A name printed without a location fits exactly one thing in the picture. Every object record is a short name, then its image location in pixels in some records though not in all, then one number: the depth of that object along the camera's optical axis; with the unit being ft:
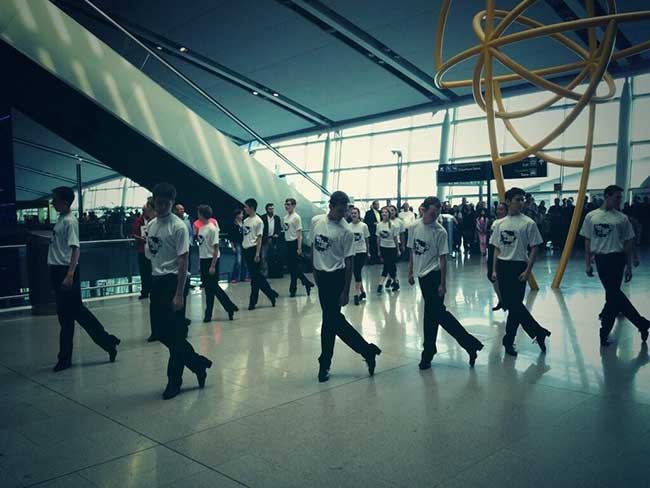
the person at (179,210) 29.71
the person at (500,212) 27.71
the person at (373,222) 50.78
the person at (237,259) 42.73
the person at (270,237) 39.55
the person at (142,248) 31.79
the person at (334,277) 16.11
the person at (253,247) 29.58
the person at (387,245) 36.22
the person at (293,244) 34.14
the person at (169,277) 14.60
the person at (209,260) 25.96
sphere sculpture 25.86
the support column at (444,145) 87.71
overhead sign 62.13
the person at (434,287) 17.24
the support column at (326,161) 106.83
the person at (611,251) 19.75
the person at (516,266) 18.93
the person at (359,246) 32.10
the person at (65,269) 17.56
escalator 27.17
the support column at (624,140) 70.08
